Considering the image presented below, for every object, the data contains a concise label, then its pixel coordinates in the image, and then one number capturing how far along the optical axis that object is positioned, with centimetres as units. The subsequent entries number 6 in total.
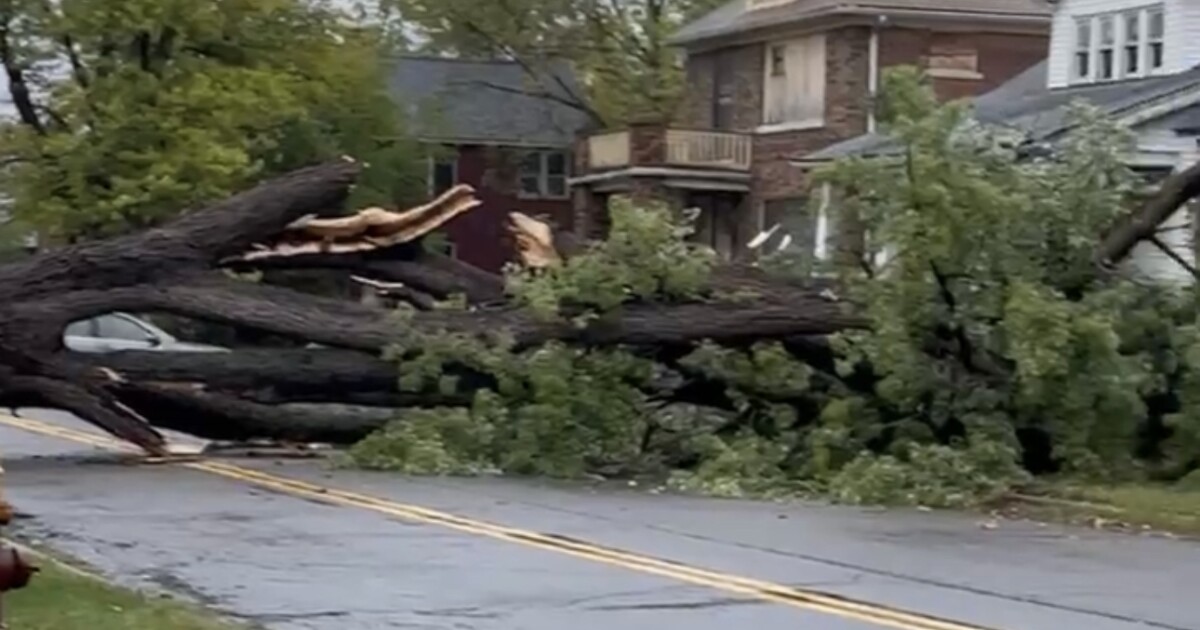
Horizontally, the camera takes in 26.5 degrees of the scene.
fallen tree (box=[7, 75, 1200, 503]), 2056
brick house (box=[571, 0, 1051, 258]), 4691
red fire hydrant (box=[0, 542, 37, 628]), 762
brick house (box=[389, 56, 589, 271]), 6284
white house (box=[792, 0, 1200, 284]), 3453
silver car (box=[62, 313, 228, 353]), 3478
